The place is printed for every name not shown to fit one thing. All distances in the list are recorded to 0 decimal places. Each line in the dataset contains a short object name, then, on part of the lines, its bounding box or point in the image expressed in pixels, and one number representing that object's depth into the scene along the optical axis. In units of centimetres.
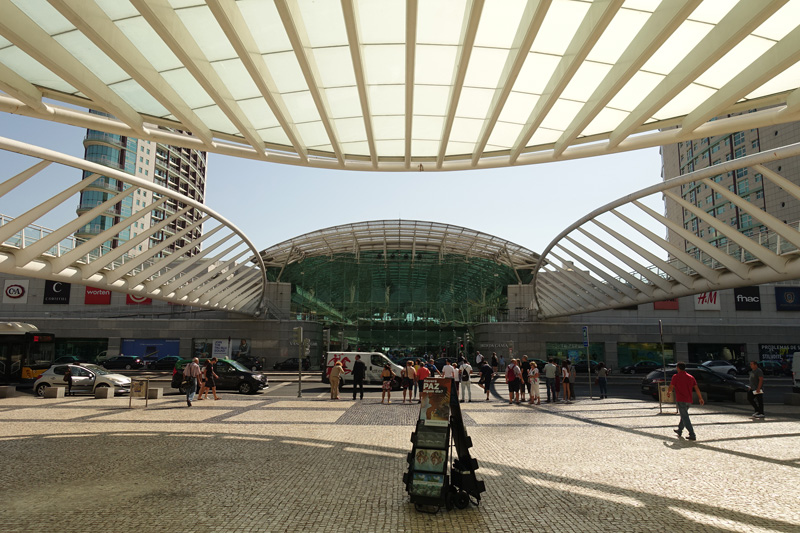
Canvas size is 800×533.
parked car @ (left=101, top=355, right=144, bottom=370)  3903
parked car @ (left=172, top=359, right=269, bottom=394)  2134
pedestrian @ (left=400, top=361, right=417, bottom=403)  1893
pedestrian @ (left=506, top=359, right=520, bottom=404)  1828
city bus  2320
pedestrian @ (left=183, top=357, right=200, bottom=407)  1638
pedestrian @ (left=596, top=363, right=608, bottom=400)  1977
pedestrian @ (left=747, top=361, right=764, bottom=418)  1404
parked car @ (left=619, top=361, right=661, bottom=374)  3948
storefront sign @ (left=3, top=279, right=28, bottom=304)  4478
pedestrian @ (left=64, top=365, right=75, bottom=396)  1969
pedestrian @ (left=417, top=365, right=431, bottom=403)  1756
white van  2331
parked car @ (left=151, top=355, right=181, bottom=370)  3831
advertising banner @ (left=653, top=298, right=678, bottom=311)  4272
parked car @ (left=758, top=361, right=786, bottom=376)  3911
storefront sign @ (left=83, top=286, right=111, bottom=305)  4412
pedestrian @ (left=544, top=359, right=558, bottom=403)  1873
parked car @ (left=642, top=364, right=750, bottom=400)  1895
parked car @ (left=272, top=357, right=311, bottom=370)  4034
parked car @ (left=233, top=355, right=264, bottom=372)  3953
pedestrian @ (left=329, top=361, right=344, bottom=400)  1895
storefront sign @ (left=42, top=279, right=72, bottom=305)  4428
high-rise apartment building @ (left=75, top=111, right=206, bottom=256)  7175
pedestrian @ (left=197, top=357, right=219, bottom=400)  1853
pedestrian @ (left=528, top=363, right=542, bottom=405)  1859
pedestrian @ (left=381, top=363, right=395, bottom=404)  1827
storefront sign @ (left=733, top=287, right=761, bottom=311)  4325
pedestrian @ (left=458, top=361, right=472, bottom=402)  1862
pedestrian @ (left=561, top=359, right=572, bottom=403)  1934
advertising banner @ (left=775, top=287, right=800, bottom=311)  4319
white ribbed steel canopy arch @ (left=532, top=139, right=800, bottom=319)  1559
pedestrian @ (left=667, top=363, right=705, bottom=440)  1074
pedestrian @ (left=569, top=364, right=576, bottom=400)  2003
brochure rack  591
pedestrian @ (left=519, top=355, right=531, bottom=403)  1888
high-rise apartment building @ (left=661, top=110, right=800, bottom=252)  5847
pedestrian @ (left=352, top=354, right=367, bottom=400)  1889
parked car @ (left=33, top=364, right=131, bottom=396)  2017
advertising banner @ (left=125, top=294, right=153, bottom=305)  4377
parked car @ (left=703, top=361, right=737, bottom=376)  3140
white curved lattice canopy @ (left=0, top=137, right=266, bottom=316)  1465
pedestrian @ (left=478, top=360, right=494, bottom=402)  1900
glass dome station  4394
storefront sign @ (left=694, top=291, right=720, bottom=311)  4294
